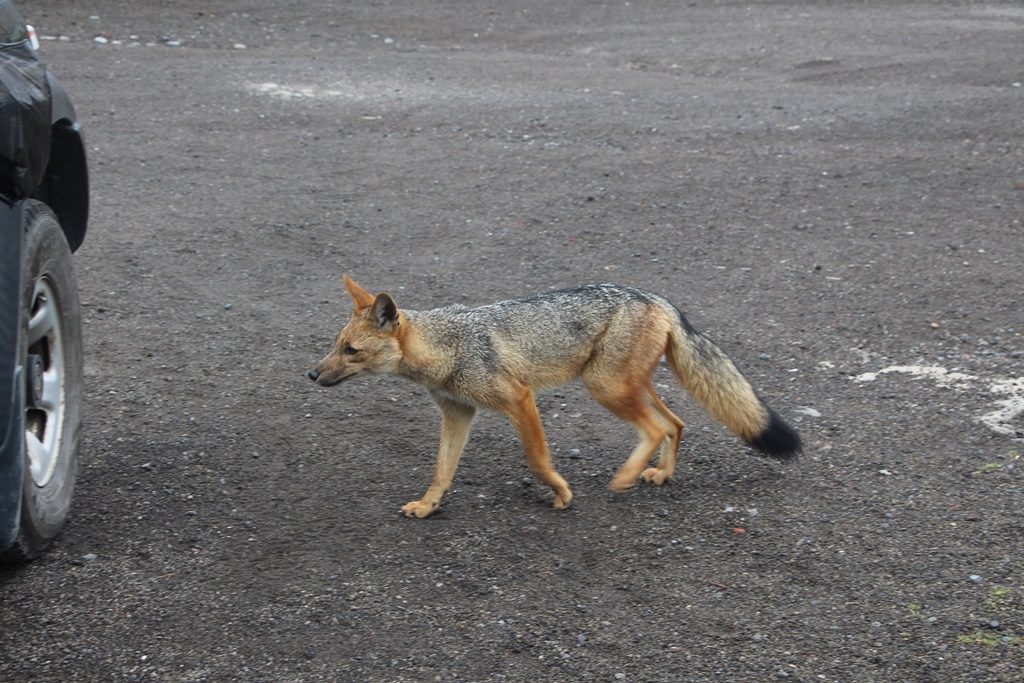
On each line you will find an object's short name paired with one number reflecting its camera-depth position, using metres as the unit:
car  3.70
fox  4.93
